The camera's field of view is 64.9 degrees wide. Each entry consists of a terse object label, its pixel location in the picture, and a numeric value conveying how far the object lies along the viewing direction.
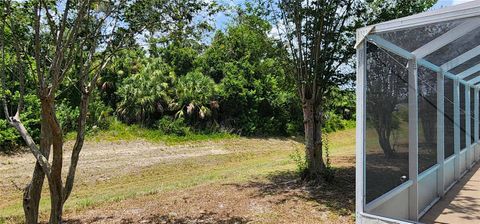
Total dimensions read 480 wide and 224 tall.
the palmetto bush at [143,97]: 22.29
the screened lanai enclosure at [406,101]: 3.68
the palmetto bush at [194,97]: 23.28
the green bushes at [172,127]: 22.22
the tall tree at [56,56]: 4.64
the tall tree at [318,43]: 7.99
